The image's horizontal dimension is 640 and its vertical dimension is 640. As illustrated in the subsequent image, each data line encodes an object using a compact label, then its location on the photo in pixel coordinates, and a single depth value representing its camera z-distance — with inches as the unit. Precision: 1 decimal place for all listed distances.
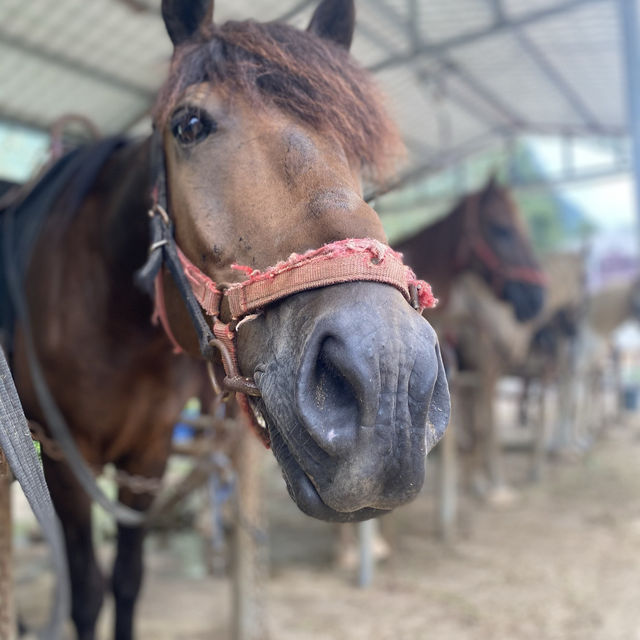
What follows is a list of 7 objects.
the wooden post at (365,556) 136.1
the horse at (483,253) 175.5
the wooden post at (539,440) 237.0
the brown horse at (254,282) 29.6
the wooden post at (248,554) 102.7
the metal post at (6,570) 44.7
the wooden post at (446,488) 170.9
